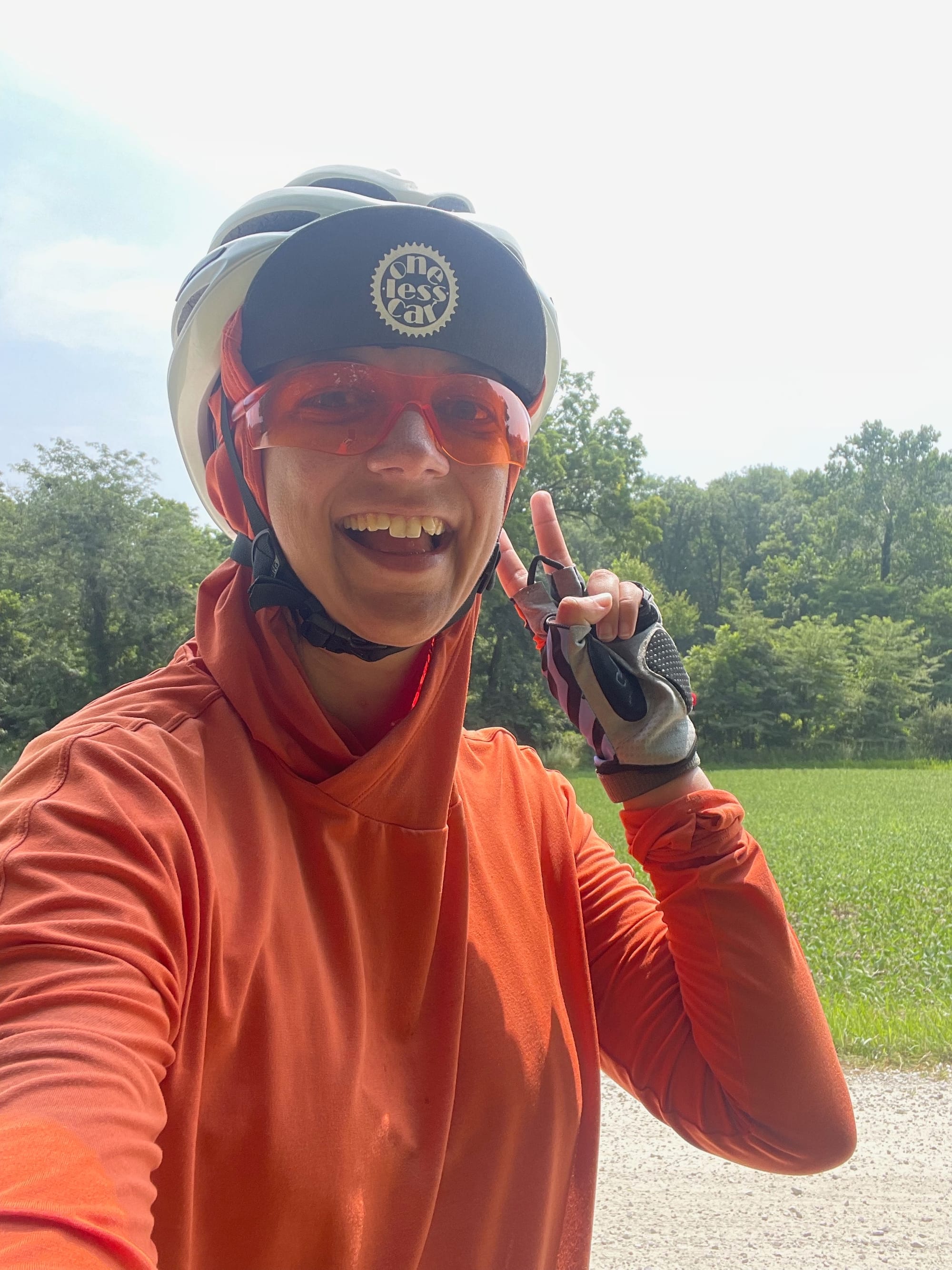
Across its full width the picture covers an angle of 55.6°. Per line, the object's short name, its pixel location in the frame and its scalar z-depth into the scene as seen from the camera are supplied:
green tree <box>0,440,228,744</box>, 33.53
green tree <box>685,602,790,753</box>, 41.53
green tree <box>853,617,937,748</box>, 43.53
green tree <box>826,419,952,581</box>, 58.16
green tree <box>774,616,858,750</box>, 43.00
